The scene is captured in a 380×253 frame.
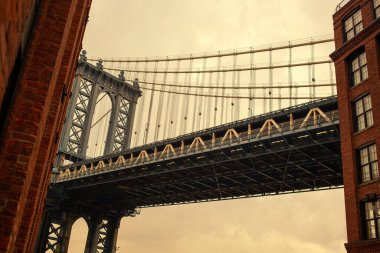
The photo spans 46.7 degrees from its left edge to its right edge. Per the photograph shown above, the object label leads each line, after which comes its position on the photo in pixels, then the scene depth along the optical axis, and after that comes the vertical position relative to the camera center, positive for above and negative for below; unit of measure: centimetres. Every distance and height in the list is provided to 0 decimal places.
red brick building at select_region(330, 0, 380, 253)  2248 +1117
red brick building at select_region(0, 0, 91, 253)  525 +222
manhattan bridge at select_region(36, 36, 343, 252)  3609 +1357
